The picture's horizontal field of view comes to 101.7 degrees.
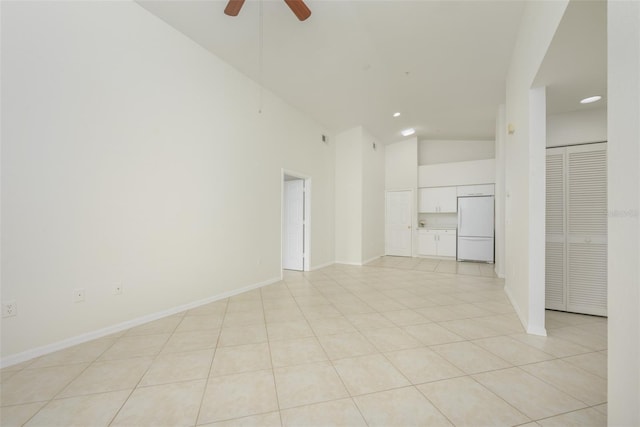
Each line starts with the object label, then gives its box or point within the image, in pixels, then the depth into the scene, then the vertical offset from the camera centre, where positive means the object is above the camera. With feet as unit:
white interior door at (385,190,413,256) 25.04 -0.48
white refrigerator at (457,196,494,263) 21.86 -0.85
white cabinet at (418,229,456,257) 23.51 -2.23
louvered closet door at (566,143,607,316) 9.19 -0.32
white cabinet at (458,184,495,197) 22.30 +2.54
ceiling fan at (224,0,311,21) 7.43 +6.21
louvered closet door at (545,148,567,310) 9.89 -0.32
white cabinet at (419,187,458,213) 23.97 +1.78
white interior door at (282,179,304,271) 18.21 -0.59
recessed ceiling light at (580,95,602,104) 8.52 +4.04
